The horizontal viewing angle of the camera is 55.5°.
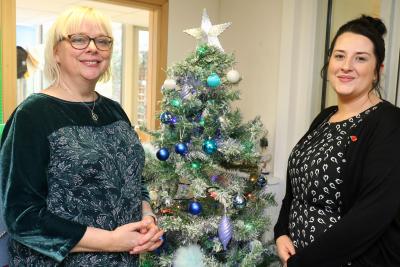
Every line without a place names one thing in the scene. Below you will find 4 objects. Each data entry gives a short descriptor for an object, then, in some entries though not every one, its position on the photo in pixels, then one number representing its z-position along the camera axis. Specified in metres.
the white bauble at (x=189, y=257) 1.53
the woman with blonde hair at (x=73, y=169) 1.01
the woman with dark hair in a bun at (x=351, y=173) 1.12
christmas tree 1.56
